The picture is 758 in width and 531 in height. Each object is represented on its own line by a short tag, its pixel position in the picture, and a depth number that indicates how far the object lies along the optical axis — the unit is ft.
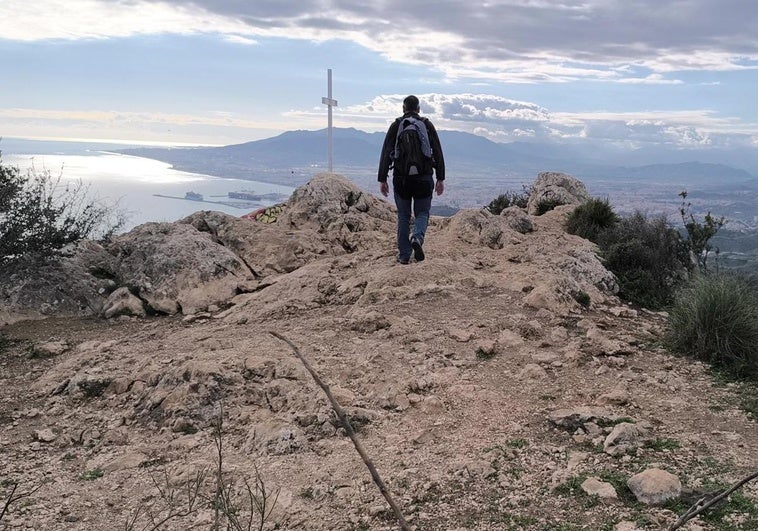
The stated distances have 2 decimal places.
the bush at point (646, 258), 25.82
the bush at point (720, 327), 18.66
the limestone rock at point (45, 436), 16.96
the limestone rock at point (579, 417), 14.82
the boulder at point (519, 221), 31.42
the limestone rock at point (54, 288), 27.02
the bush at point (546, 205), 38.52
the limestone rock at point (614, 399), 15.98
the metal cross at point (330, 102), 51.06
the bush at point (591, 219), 31.94
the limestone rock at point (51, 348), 23.45
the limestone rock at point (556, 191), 38.81
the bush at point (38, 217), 28.07
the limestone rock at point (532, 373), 17.75
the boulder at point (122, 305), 27.61
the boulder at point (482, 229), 29.60
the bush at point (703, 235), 29.22
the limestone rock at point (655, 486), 11.39
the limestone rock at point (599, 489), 11.71
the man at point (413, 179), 25.02
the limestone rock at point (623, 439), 13.47
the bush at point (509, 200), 43.19
